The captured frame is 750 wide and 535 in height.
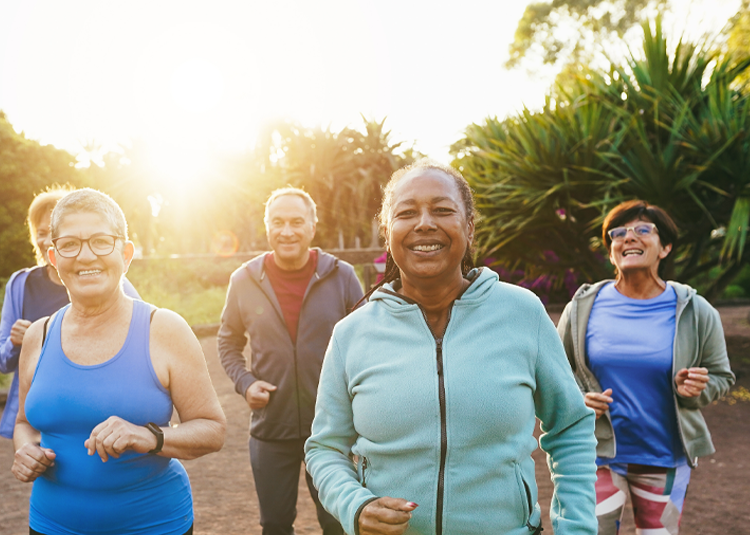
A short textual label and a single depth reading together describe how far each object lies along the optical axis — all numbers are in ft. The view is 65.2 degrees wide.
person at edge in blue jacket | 10.00
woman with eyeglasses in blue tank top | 6.31
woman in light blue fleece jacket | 4.99
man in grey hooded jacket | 10.37
